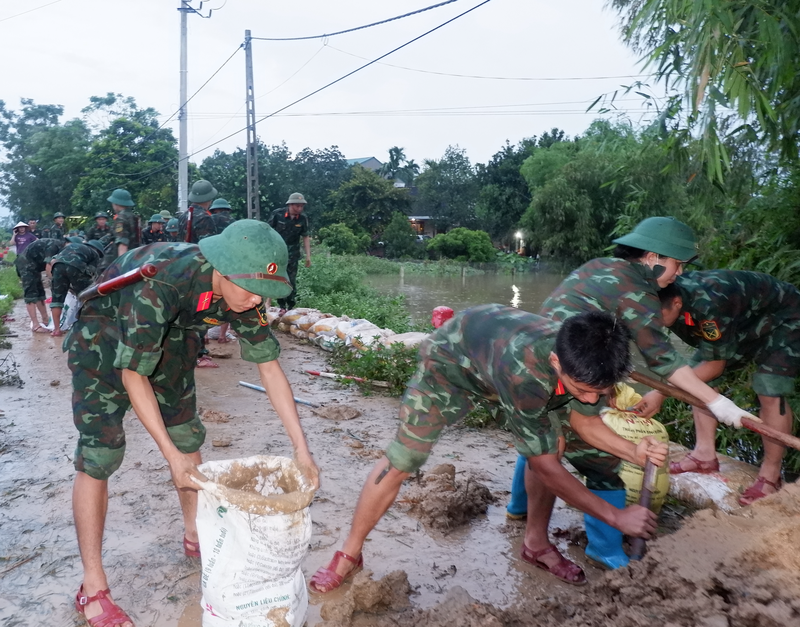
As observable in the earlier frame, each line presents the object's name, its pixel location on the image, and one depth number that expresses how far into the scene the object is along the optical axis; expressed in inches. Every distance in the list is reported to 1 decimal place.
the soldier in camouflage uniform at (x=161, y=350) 90.3
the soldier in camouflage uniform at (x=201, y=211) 309.1
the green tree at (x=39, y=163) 1499.8
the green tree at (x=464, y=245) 1380.4
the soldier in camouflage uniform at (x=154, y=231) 437.4
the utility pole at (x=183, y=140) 677.9
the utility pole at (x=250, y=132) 561.6
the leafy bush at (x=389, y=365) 250.5
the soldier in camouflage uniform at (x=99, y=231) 408.8
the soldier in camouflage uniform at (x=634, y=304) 117.8
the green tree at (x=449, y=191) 1740.9
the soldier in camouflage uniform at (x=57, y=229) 560.1
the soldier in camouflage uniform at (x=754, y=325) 141.8
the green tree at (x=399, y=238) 1403.8
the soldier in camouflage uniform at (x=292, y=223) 364.2
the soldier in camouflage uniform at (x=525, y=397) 84.4
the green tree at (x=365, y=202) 1418.6
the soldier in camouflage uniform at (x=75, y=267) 323.9
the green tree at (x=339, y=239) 1214.9
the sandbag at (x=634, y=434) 128.7
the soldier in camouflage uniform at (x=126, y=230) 265.9
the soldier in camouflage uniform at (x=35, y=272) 381.1
